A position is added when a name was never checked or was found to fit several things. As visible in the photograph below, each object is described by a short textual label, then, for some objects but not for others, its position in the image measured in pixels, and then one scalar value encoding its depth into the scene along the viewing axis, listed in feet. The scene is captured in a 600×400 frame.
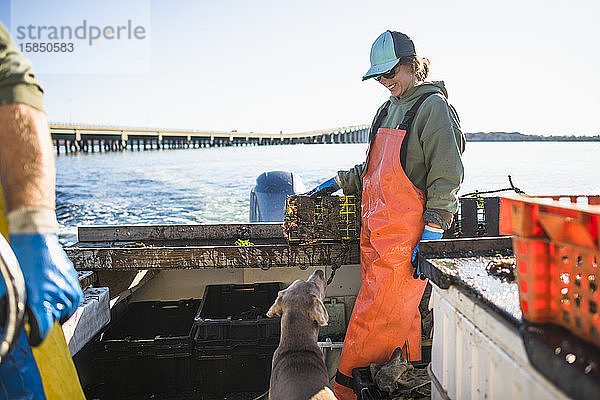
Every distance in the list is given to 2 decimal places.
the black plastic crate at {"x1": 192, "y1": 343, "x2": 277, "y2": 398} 12.75
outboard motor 26.78
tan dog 8.46
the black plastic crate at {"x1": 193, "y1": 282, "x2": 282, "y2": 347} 12.81
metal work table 3.80
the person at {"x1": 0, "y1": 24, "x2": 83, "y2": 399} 6.83
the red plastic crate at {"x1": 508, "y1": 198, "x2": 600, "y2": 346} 3.88
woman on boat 9.99
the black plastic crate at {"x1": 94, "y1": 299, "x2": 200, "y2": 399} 12.66
